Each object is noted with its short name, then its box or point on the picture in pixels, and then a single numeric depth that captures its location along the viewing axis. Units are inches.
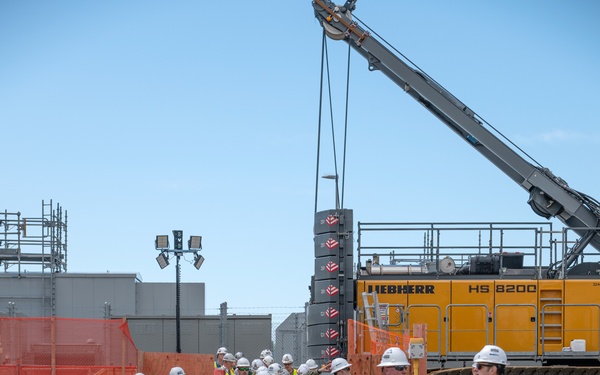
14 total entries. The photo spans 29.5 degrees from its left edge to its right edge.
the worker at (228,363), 868.0
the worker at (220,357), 947.3
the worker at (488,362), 395.5
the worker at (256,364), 984.3
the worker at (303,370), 883.9
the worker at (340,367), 485.1
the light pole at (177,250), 1224.2
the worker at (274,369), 749.0
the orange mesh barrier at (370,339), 740.6
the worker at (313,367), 885.6
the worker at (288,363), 989.8
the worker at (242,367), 907.4
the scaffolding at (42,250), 1673.2
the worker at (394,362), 427.8
